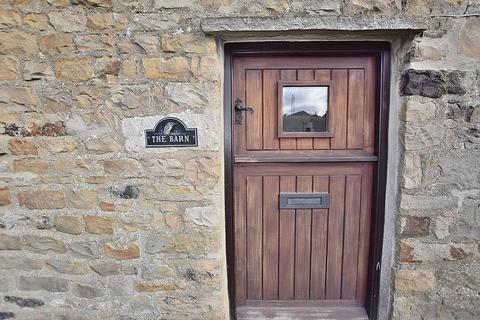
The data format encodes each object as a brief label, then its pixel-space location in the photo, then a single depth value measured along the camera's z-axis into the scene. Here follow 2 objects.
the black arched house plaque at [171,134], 1.79
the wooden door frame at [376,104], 1.88
